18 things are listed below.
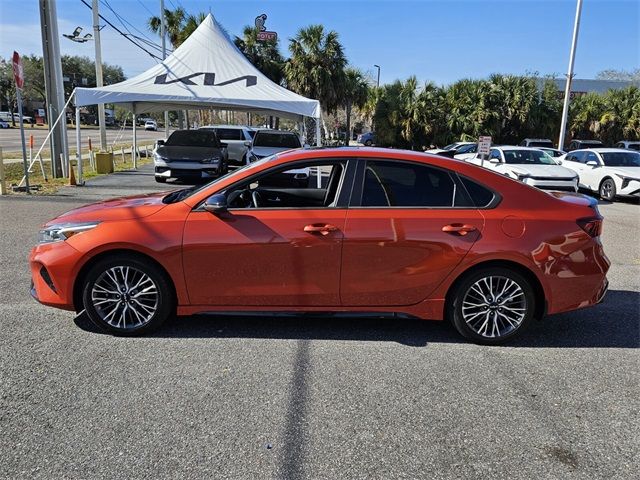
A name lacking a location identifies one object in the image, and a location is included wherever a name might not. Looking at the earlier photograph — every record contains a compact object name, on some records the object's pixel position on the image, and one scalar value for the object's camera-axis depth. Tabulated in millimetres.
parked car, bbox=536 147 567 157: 21234
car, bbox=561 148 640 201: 14516
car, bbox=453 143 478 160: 21467
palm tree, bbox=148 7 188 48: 36906
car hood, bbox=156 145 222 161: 14805
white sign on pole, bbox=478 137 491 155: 14812
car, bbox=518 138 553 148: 24375
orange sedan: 4059
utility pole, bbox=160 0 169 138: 29875
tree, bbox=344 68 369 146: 34781
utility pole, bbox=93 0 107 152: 21969
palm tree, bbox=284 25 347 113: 31922
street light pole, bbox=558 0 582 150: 24828
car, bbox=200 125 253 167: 19688
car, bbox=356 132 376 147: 39750
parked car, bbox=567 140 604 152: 24438
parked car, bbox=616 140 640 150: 25469
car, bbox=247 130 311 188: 15453
